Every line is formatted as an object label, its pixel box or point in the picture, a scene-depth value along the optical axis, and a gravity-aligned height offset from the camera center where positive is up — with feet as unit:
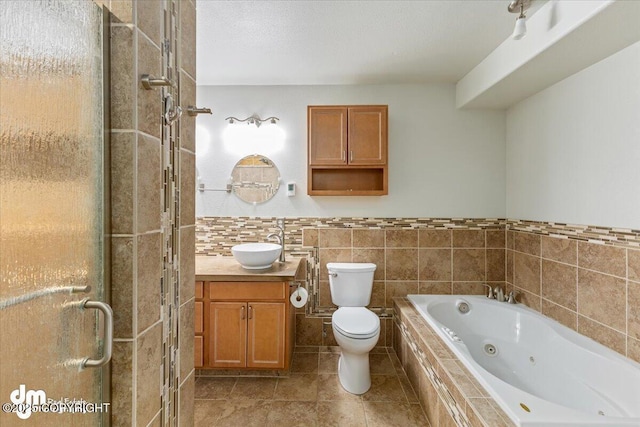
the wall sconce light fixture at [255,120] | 9.64 +2.76
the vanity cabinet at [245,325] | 7.83 -2.93
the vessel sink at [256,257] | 8.10 -1.27
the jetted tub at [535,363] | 4.27 -2.97
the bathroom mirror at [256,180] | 9.80 +0.89
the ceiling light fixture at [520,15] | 5.43 +3.42
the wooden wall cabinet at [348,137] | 9.02 +2.08
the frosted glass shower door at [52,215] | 1.98 -0.06
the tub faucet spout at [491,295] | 9.16 -2.51
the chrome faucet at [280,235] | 9.25 -0.80
